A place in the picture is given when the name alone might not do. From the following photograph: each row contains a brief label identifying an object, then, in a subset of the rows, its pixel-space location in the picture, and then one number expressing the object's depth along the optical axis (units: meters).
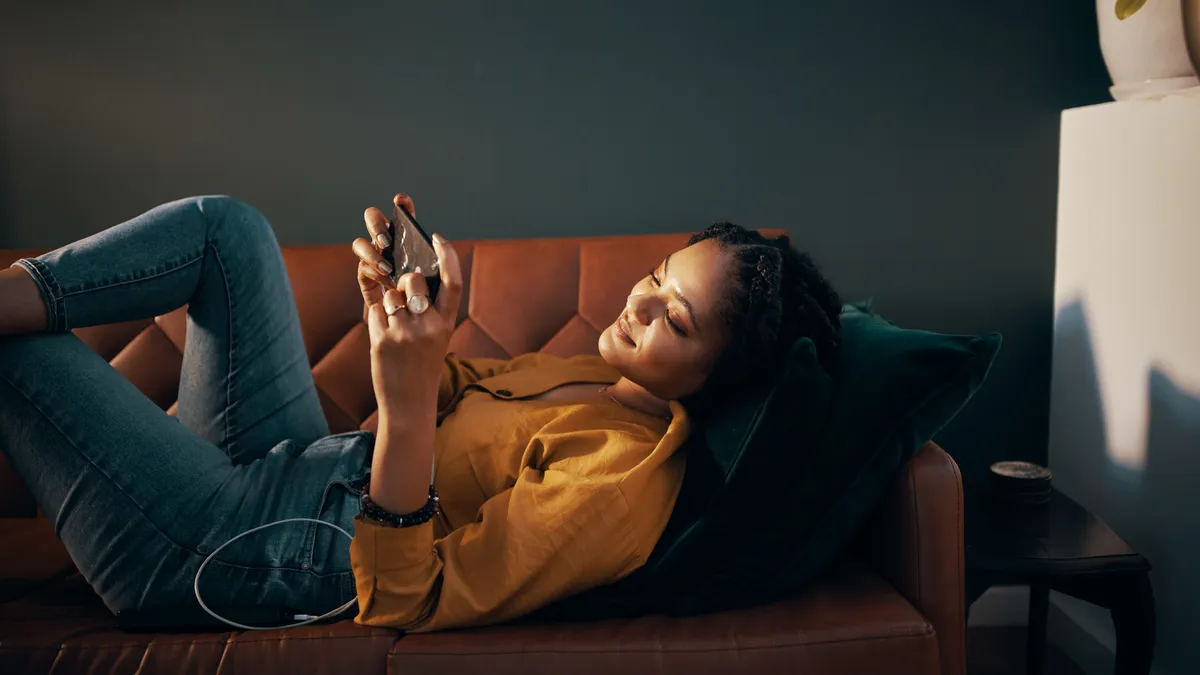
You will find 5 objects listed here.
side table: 1.36
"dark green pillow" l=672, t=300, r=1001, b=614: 1.18
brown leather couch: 1.10
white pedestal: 1.48
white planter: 1.55
